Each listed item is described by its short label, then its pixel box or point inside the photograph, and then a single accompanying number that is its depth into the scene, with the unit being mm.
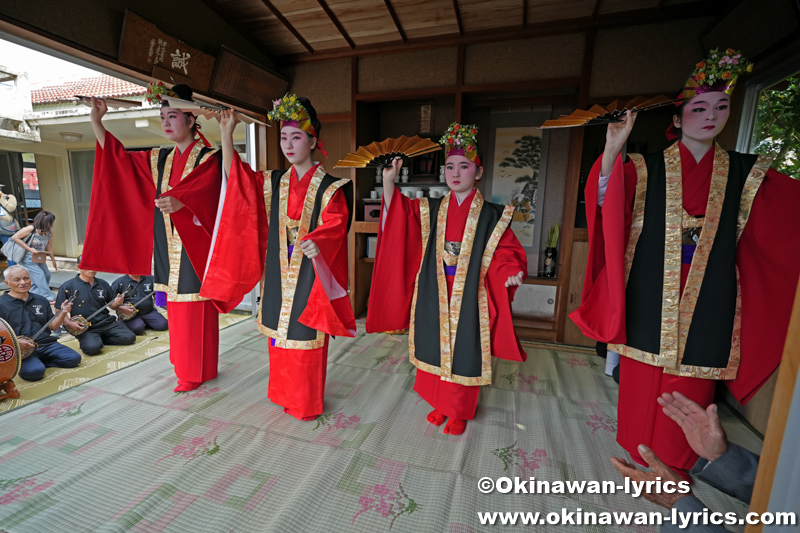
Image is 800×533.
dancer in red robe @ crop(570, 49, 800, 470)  1562
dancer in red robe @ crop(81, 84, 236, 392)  2359
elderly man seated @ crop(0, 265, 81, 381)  2704
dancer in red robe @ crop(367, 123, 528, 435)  2139
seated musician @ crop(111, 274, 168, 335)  3719
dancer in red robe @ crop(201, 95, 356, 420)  2160
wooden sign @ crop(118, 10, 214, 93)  2668
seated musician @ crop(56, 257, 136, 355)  3225
